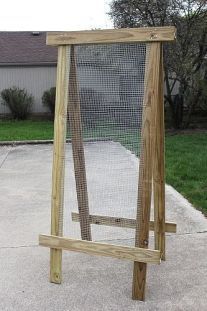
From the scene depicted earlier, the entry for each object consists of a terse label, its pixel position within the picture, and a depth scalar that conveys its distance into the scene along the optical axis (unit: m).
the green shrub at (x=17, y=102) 20.17
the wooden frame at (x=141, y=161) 3.52
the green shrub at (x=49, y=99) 20.53
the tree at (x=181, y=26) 13.95
